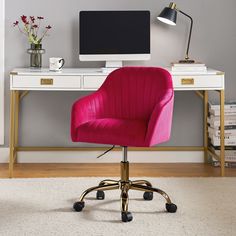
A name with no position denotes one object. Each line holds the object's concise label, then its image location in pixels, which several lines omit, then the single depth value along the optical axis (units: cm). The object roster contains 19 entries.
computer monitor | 427
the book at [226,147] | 434
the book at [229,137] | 434
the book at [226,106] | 429
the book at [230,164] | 436
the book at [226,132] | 427
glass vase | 428
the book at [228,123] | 432
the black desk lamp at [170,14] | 425
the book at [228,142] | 430
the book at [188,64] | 405
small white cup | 409
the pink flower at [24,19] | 420
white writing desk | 392
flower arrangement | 436
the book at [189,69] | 404
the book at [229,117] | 433
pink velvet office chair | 303
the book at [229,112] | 432
